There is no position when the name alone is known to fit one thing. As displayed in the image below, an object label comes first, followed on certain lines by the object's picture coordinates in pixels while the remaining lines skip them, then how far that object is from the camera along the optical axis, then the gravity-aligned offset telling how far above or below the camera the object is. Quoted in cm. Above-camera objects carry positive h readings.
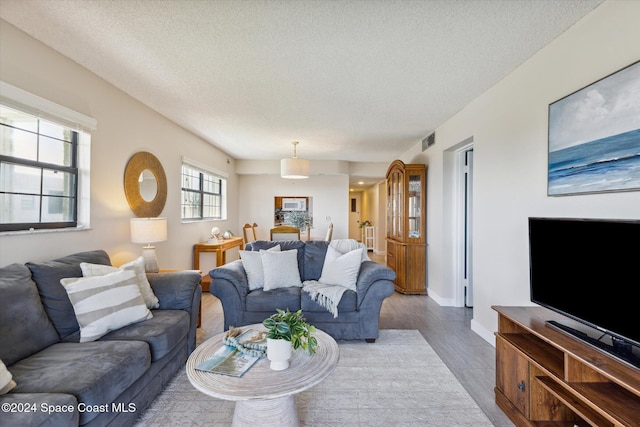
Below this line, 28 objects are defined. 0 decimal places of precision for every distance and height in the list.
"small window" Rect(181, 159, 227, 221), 493 +44
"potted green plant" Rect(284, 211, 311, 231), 762 -7
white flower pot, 159 -74
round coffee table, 141 -83
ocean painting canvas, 160 +49
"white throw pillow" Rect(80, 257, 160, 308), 220 -48
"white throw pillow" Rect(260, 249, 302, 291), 322 -60
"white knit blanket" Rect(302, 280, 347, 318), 295 -80
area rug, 187 -128
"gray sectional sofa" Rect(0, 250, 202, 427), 128 -79
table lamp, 313 -20
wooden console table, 490 -61
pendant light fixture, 497 +82
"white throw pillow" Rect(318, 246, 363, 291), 319 -58
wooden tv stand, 124 -78
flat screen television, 133 -30
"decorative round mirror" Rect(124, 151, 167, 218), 333 +37
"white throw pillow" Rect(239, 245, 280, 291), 324 -58
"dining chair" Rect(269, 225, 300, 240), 616 -36
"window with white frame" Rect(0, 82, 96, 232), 214 +41
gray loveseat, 299 -90
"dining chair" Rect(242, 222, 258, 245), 633 -37
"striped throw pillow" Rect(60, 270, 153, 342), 191 -59
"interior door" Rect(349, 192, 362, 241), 1184 +7
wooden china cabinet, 491 -26
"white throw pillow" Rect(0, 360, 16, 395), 130 -74
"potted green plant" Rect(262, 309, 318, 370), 159 -67
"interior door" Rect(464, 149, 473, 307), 418 -6
